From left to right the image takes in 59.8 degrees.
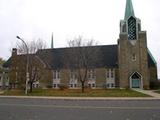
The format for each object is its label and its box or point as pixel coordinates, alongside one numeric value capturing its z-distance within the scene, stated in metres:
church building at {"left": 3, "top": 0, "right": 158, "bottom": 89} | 24.87
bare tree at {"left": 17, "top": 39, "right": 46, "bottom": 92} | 22.63
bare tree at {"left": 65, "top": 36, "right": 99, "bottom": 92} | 24.79
